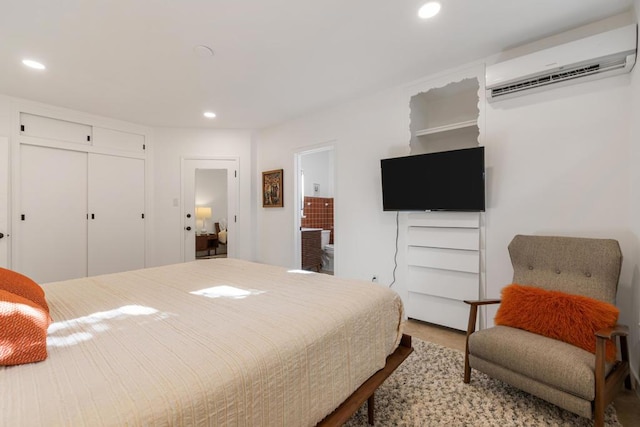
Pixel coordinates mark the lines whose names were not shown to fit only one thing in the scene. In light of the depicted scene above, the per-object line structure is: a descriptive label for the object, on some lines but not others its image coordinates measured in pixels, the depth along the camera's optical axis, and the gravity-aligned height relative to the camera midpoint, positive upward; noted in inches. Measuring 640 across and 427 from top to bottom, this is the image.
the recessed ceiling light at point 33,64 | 97.5 +53.7
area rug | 59.8 -44.6
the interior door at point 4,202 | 124.3 +5.4
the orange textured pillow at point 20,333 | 31.6 -14.5
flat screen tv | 94.7 +11.9
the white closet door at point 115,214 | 152.2 -0.1
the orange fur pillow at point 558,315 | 61.5 -24.2
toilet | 203.4 -28.0
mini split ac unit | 73.2 +42.8
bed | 26.8 -17.5
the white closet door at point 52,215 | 132.0 -0.5
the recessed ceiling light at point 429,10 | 72.6 +54.7
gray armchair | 53.8 -29.6
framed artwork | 167.8 +15.4
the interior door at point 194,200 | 176.9 +9.0
